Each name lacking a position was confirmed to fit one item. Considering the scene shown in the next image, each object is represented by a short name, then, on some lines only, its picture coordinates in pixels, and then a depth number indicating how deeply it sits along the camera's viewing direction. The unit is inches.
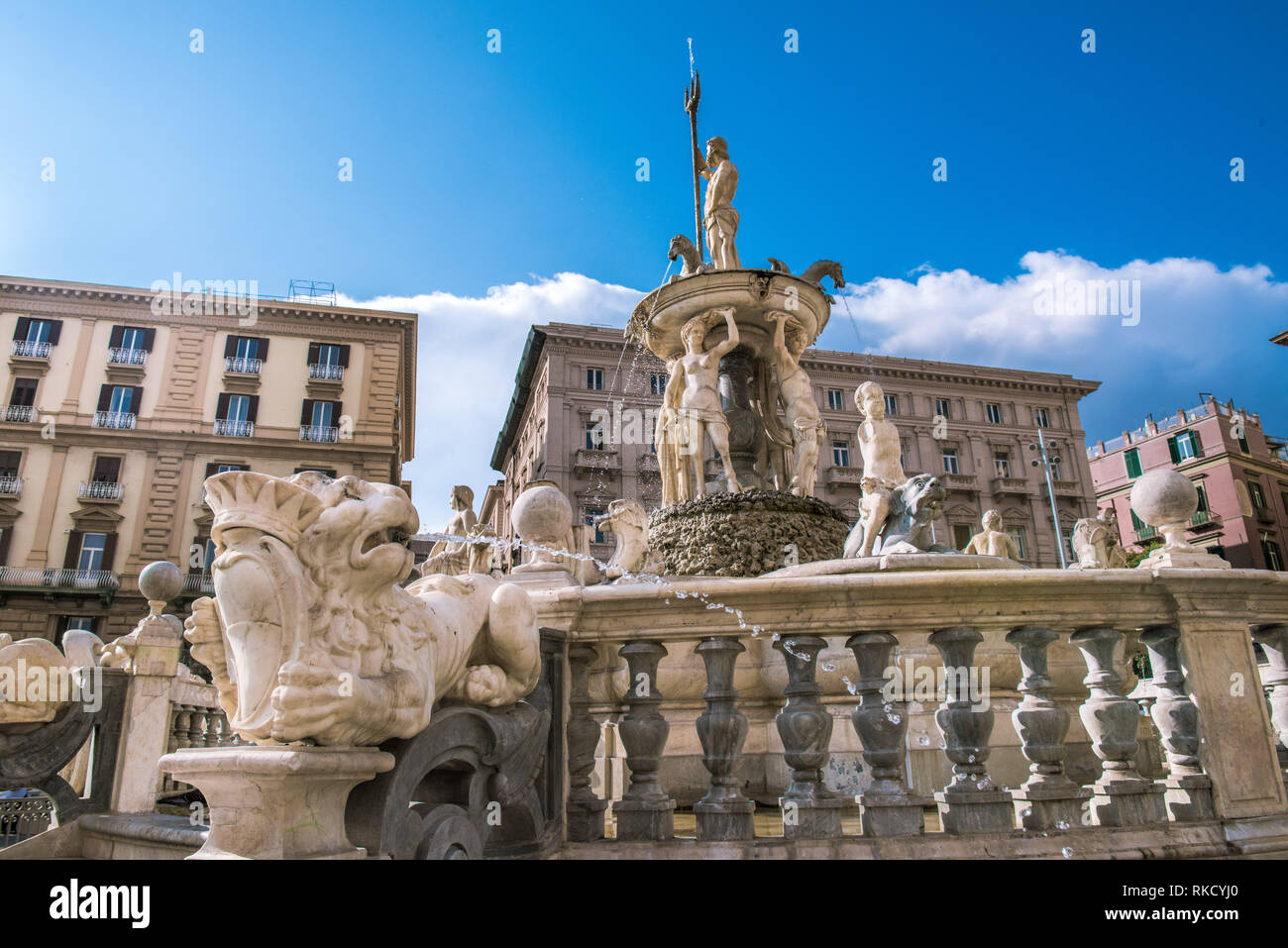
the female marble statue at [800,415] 378.6
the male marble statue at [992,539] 433.1
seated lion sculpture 72.6
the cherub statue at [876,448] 275.1
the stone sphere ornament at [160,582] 266.7
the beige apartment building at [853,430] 1459.2
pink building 1828.2
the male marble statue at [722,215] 434.7
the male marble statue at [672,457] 375.9
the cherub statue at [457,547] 358.0
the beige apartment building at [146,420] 1228.5
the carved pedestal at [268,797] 69.2
